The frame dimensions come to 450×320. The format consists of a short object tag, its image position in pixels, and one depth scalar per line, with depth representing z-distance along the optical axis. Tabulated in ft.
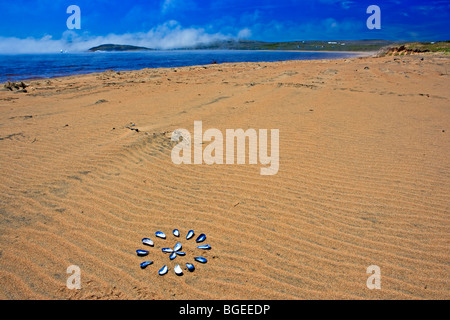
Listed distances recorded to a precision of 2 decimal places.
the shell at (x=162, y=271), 7.69
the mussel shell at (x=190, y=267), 7.86
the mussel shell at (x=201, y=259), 8.15
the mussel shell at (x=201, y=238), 8.98
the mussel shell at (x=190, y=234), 9.07
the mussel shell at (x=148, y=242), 8.70
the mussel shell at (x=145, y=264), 7.89
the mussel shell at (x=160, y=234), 9.02
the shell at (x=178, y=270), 7.72
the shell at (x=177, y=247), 8.53
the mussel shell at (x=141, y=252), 8.30
